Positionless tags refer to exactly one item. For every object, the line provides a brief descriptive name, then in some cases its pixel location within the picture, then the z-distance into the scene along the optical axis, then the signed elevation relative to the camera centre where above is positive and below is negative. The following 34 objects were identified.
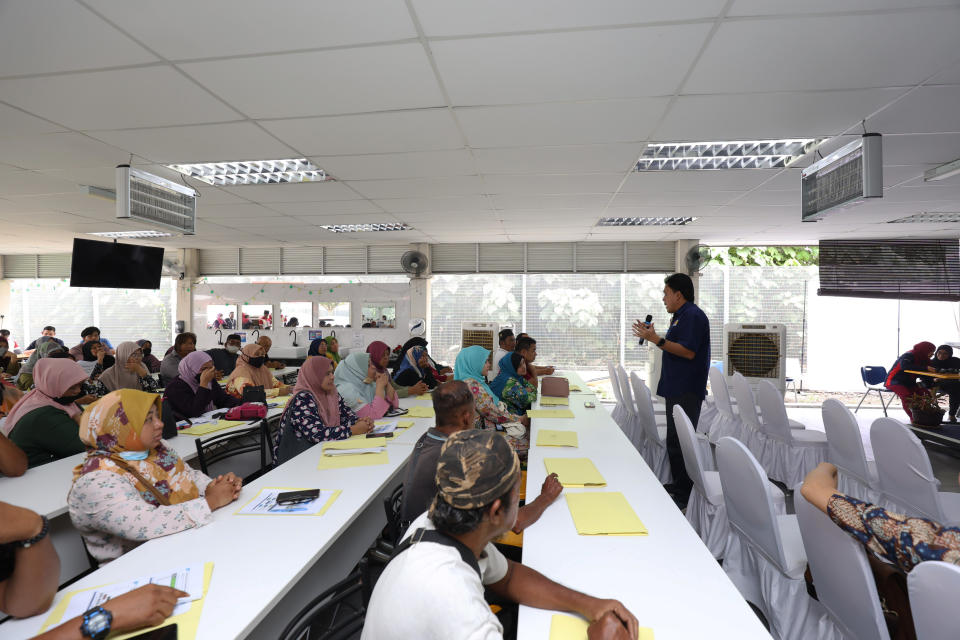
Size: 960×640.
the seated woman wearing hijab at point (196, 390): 3.57 -0.59
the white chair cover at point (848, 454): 2.78 -0.85
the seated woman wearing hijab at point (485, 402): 3.00 -0.62
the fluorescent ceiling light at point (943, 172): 3.53 +1.18
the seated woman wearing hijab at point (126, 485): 1.56 -0.60
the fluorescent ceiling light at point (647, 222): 6.07 +1.30
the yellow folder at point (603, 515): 1.64 -0.74
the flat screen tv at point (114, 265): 6.15 +0.72
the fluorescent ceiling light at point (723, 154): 3.45 +1.29
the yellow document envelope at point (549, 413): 3.51 -0.73
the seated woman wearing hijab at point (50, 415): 2.59 -0.58
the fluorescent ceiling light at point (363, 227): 6.46 +1.30
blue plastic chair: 6.92 -0.83
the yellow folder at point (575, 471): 2.09 -0.74
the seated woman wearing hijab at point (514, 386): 3.96 -0.59
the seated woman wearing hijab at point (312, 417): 2.87 -0.64
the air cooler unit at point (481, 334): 6.70 -0.23
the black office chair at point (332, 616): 1.10 -0.73
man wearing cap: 0.89 -0.51
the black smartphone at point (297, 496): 1.88 -0.74
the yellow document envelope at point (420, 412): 3.62 -0.75
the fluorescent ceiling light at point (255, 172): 3.89 +1.28
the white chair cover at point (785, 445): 3.69 -1.01
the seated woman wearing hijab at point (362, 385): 3.67 -0.56
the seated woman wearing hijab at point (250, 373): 4.57 -0.58
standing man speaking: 3.26 -0.29
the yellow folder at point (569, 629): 1.14 -0.78
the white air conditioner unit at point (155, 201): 3.35 +0.91
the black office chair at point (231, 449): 2.59 -0.79
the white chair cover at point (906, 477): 2.29 -0.82
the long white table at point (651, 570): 1.17 -0.76
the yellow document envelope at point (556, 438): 2.71 -0.73
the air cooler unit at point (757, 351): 5.96 -0.40
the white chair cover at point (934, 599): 1.03 -0.65
